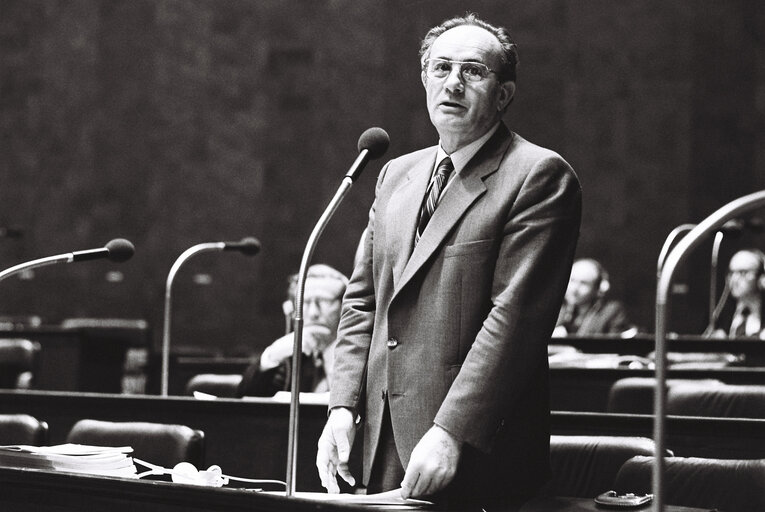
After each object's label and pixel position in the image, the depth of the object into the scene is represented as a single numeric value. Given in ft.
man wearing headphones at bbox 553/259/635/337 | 50.49
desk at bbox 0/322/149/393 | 46.88
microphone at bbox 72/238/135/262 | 20.89
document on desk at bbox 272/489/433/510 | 13.20
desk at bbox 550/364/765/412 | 29.63
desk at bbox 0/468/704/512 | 12.60
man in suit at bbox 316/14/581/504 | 13.96
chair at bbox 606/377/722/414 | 26.55
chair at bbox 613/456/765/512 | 15.39
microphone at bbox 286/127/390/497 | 14.30
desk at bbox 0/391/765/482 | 20.51
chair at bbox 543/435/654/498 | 17.70
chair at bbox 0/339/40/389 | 38.32
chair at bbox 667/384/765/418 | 24.43
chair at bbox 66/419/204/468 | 19.92
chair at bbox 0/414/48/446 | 22.08
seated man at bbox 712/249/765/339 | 48.11
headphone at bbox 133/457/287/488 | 16.25
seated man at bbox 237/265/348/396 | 29.32
